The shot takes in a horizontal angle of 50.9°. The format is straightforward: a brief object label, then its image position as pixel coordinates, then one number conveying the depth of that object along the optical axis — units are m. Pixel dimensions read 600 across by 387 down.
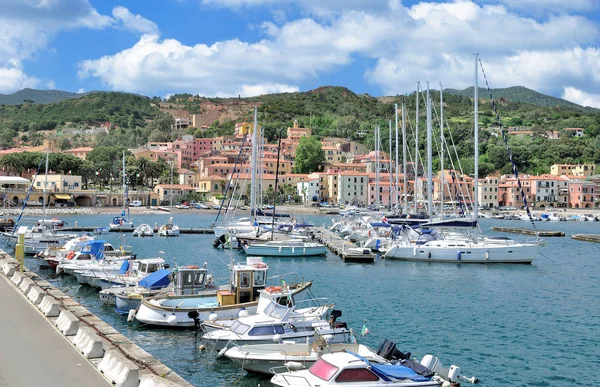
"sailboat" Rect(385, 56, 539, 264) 45.88
